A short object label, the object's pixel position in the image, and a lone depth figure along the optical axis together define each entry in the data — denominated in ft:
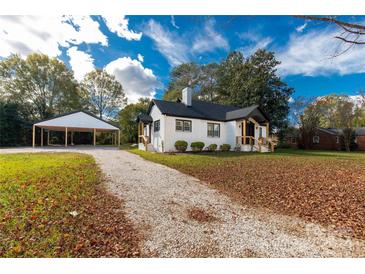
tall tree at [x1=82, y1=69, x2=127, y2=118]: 113.19
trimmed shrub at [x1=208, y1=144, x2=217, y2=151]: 52.06
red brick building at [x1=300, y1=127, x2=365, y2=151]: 81.20
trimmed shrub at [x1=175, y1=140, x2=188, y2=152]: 47.21
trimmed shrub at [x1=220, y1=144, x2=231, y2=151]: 54.24
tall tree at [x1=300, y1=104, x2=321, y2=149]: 82.89
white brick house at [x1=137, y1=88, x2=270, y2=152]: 48.62
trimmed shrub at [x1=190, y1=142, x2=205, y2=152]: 49.32
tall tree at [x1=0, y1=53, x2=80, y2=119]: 85.87
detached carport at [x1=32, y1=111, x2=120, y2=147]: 61.92
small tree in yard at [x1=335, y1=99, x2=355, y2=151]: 75.41
